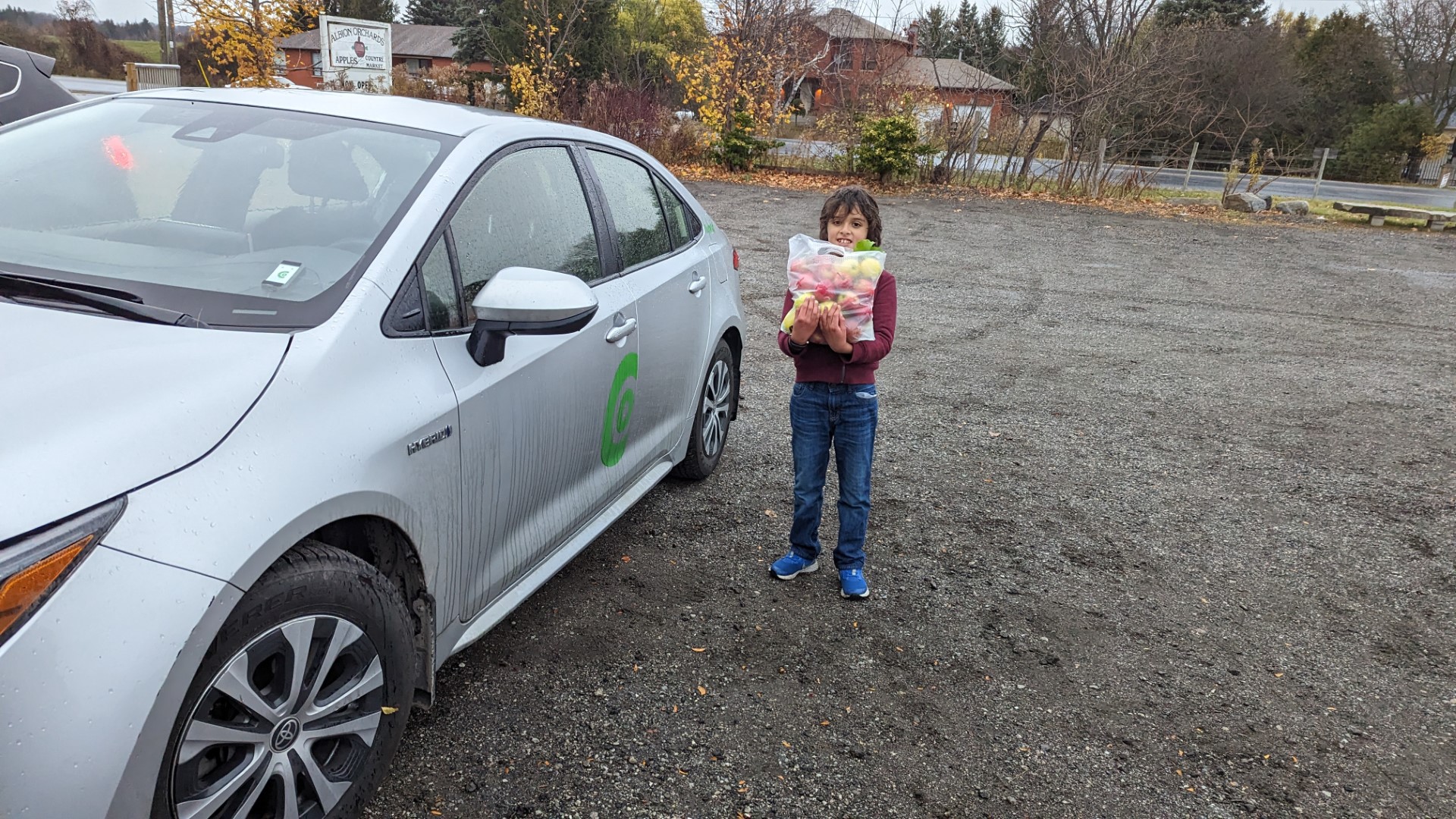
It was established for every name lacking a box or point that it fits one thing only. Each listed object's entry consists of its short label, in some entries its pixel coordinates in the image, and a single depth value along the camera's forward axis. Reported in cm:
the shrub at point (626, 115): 1912
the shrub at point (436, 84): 2825
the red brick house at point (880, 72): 2045
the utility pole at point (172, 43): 3209
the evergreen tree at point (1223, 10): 4325
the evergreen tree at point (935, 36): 2523
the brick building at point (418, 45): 6719
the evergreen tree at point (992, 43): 2199
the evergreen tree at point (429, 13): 7431
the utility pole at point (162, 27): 3005
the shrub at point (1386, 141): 4191
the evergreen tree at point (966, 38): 2690
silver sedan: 156
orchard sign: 1856
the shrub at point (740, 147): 1930
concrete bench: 1745
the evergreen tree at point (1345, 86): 4534
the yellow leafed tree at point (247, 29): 1327
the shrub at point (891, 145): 1816
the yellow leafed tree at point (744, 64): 1972
